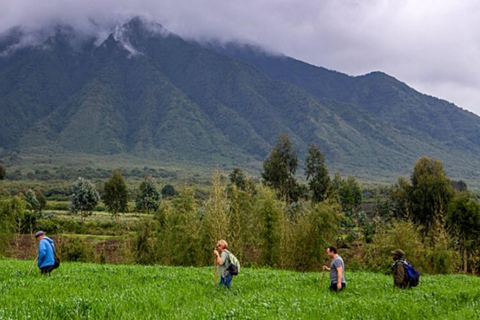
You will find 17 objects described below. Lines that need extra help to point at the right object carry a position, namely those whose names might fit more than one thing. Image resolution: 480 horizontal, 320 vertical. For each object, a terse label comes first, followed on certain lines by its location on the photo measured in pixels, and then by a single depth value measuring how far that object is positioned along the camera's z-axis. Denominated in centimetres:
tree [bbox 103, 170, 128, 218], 7356
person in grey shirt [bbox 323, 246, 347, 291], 1593
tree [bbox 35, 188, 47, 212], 9251
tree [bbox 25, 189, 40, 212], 7982
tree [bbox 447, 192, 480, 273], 4512
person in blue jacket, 1805
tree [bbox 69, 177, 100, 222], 7475
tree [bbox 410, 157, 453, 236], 5244
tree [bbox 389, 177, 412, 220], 5657
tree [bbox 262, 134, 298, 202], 6881
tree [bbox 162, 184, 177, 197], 13600
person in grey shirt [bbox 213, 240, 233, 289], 1592
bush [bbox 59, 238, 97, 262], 3872
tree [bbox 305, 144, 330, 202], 6681
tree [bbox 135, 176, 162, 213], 7425
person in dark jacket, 1655
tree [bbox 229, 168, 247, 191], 6656
